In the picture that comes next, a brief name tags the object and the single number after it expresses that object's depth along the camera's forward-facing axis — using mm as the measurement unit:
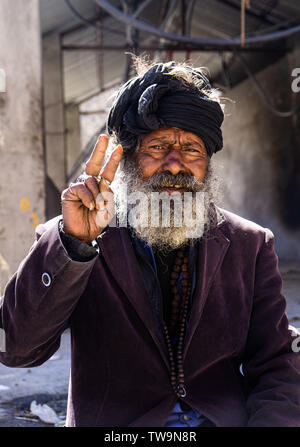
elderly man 1612
